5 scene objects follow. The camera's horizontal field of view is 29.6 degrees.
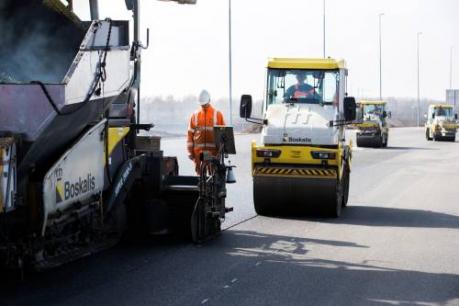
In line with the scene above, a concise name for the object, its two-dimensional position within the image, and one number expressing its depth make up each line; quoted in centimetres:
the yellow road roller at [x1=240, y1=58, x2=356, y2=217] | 1249
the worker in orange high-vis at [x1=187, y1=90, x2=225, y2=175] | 1169
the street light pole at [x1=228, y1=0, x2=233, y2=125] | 4606
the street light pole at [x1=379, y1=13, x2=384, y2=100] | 7738
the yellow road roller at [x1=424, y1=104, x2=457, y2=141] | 4572
